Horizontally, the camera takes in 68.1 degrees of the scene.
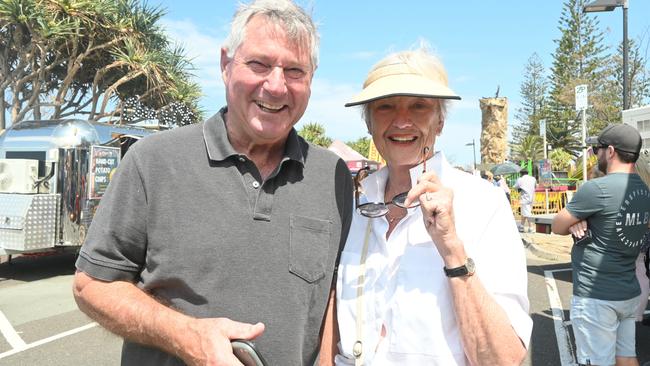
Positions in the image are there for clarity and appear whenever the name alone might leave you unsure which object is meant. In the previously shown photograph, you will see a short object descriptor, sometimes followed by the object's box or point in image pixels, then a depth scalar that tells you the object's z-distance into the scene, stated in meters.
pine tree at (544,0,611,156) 34.75
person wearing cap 3.31
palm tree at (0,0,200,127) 14.97
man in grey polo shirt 1.55
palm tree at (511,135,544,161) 47.12
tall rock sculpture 32.94
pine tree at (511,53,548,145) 47.41
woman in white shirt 1.49
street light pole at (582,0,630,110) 8.67
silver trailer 7.41
